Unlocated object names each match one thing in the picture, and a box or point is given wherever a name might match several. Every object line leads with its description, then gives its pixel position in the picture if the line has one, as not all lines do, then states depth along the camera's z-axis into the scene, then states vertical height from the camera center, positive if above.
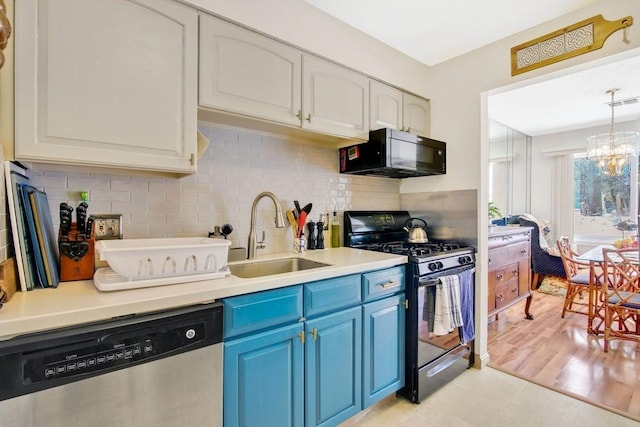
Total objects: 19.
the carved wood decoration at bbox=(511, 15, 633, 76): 1.82 +1.07
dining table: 2.93 -0.73
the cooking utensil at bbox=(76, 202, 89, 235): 1.33 -0.02
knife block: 1.29 -0.18
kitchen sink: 1.77 -0.31
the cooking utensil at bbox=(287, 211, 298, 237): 2.11 -0.05
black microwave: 2.14 +0.43
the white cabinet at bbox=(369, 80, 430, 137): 2.25 +0.81
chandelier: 3.81 +0.79
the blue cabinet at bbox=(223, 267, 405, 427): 1.28 -0.65
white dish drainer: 1.14 -0.20
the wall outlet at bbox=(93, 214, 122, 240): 1.47 -0.06
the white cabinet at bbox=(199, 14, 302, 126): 1.51 +0.74
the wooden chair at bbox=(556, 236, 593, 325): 3.15 -0.67
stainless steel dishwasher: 0.89 -0.50
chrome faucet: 1.85 -0.03
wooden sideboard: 2.96 -0.54
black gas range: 1.96 -0.58
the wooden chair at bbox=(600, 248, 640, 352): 2.64 -0.69
